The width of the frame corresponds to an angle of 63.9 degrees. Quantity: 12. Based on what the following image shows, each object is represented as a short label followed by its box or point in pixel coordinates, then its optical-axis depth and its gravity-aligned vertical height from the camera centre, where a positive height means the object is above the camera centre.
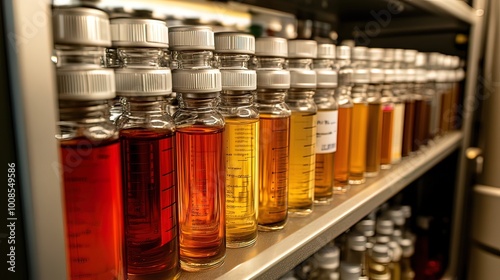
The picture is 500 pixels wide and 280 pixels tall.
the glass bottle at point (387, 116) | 1.02 -0.11
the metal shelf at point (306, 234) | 0.51 -0.25
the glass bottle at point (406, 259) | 1.23 -0.58
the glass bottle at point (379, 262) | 1.02 -0.48
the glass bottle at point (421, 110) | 1.23 -0.12
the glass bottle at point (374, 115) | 0.95 -0.10
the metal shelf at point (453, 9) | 0.99 +0.18
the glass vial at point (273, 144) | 0.63 -0.11
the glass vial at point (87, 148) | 0.33 -0.07
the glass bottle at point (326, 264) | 0.81 -0.39
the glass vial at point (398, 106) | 1.07 -0.09
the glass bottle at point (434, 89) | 1.32 -0.06
